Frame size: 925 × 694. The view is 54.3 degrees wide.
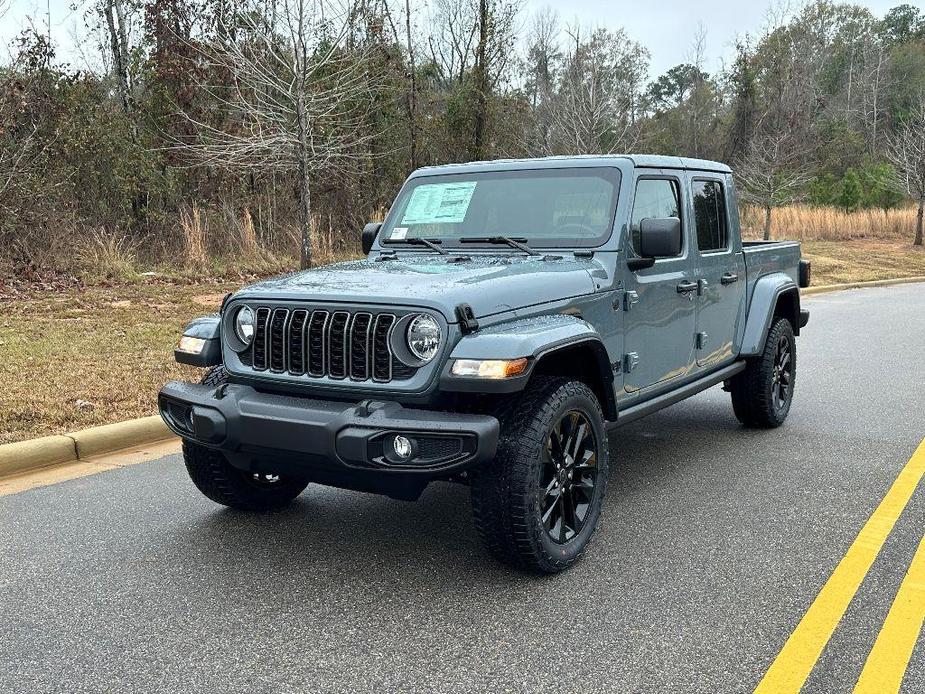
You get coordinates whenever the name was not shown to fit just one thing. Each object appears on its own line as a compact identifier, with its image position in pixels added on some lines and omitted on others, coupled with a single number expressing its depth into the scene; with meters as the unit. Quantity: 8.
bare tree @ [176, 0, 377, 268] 16.41
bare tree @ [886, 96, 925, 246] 32.66
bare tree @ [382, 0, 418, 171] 23.11
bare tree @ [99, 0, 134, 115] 20.12
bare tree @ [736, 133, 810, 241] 28.66
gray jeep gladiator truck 3.62
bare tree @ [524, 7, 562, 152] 38.97
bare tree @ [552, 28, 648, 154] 29.38
